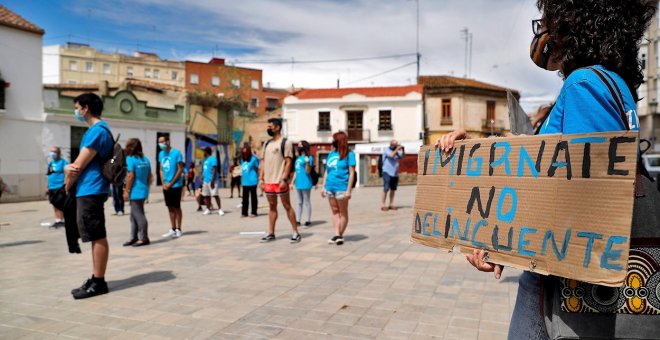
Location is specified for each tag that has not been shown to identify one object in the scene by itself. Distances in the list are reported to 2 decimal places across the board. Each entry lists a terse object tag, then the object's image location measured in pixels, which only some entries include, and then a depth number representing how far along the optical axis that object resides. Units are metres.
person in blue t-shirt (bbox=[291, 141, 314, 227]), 9.55
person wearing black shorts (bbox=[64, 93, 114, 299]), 4.42
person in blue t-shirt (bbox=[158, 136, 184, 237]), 8.05
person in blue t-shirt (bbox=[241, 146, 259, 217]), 11.12
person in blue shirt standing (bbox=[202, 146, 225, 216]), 12.31
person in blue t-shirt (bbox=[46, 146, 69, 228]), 10.00
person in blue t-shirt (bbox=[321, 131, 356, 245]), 7.23
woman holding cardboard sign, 1.38
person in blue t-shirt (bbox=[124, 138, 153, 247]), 7.49
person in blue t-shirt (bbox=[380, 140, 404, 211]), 12.16
